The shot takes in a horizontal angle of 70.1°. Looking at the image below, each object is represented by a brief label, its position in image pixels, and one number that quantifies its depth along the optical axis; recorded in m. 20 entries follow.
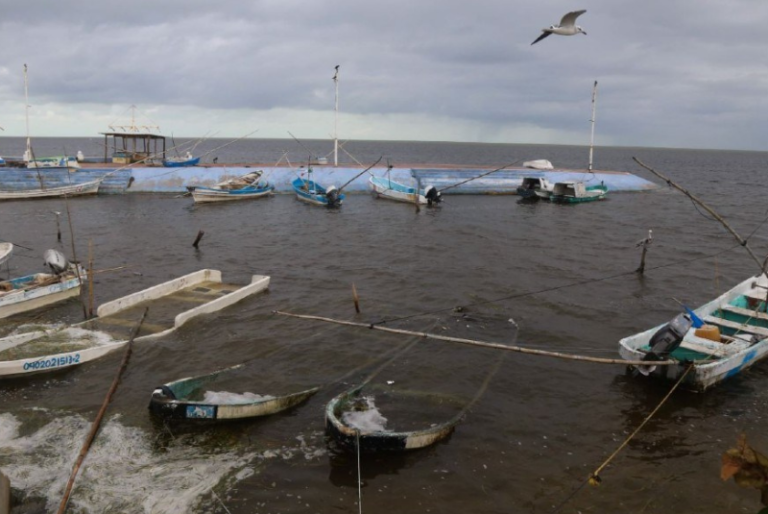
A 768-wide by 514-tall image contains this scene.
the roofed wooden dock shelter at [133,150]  48.66
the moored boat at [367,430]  10.04
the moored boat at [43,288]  17.08
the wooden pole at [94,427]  8.43
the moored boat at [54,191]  41.66
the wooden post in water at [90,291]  16.09
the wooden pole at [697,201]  12.03
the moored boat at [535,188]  47.12
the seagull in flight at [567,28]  16.03
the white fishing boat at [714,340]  12.26
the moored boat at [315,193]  41.47
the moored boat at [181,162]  49.00
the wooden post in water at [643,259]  23.05
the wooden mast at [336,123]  51.39
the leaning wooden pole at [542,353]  9.70
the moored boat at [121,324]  13.36
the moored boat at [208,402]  10.78
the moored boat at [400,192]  43.44
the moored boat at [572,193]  46.38
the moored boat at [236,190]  41.59
